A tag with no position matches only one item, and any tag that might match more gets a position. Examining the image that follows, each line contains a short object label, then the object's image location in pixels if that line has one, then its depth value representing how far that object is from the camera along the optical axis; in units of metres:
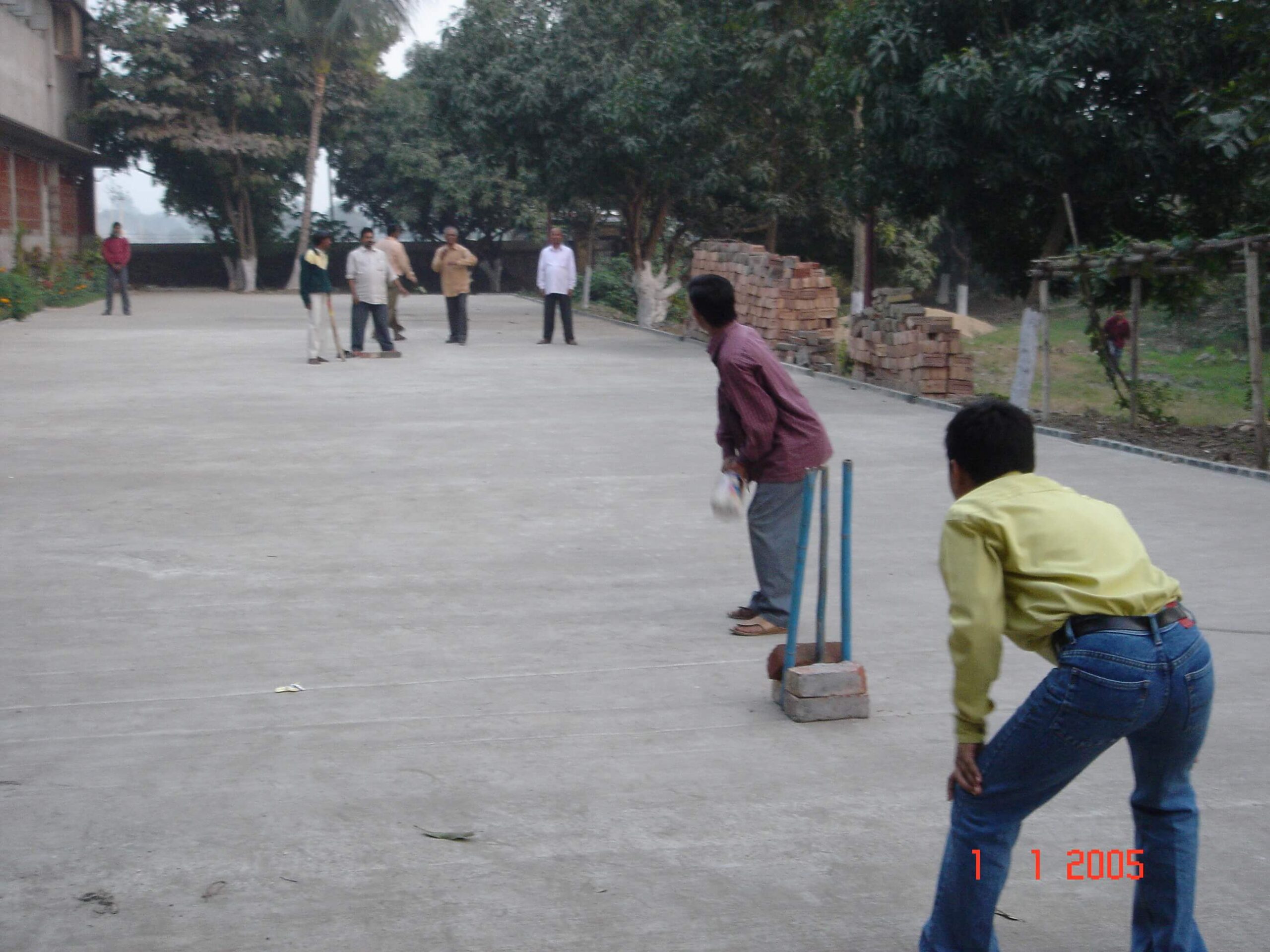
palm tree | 34.56
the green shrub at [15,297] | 23.33
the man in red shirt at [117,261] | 25.44
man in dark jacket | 16.22
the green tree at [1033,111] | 13.30
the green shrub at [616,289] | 36.22
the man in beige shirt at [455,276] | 18.80
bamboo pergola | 9.91
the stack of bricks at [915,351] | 14.24
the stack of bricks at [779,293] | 17.59
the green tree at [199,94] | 36.56
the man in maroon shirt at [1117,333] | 13.66
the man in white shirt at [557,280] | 19.14
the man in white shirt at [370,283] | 16.72
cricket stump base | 4.74
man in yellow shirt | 2.64
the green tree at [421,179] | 40.12
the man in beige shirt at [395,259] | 19.16
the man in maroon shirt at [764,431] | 5.53
